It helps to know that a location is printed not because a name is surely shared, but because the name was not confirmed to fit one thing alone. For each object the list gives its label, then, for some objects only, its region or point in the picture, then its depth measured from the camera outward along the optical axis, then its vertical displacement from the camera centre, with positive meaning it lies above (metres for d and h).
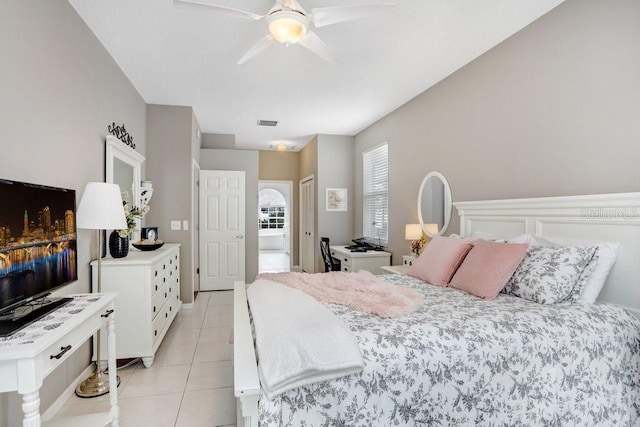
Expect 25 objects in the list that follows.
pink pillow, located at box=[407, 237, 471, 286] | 2.48 -0.36
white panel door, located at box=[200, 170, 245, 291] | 5.45 -0.16
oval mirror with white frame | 3.56 +0.14
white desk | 4.61 -0.63
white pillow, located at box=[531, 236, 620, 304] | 1.94 -0.35
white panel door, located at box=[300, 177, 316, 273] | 6.39 -0.16
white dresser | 2.68 -0.69
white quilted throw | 1.23 -0.53
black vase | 2.81 -0.21
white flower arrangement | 2.90 +0.07
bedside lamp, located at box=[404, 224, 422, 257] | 3.84 -0.23
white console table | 1.15 -0.51
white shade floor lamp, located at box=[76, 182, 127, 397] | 2.21 +0.05
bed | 1.32 -0.69
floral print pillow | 1.93 -0.37
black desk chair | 4.95 -0.65
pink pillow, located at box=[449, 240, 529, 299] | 2.10 -0.36
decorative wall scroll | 3.06 +0.89
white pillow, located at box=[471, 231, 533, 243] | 2.43 -0.19
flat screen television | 1.40 -0.14
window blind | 5.02 +0.37
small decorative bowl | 3.31 -0.26
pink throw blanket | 1.84 -0.51
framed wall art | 5.98 +0.34
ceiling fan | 1.90 +1.25
